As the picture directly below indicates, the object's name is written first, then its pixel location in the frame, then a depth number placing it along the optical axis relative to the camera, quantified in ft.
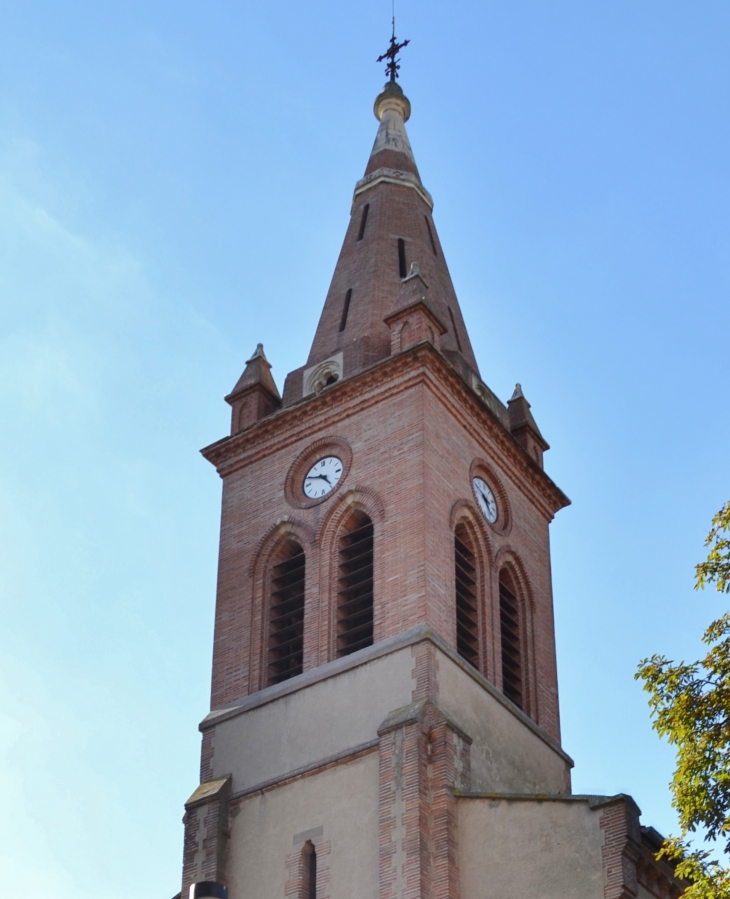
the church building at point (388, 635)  92.89
